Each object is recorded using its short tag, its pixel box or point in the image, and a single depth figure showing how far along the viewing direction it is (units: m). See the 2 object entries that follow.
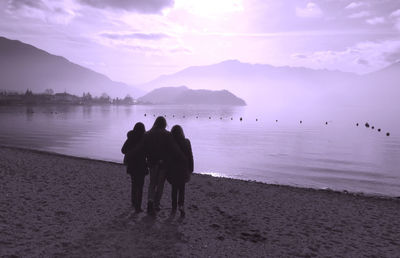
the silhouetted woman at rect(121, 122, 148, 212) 9.84
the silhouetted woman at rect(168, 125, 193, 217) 9.47
